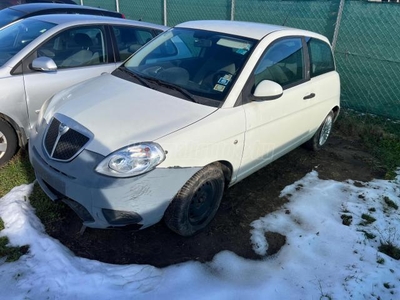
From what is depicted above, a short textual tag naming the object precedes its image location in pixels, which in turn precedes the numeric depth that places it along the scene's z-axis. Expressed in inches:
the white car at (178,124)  98.4
